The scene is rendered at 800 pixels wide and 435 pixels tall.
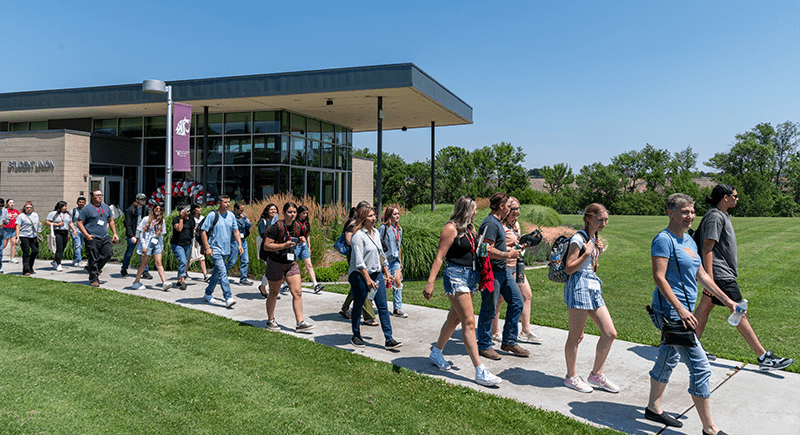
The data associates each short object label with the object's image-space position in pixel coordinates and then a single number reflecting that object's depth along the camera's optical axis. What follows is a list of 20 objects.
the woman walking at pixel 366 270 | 6.18
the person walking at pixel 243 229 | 10.62
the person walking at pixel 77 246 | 12.47
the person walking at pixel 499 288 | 5.56
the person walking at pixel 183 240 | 10.00
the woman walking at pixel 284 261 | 6.80
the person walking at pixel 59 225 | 12.05
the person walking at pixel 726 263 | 5.42
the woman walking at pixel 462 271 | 5.13
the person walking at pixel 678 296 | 3.92
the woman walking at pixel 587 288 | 4.78
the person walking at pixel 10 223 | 12.44
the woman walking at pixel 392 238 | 7.73
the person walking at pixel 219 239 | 8.59
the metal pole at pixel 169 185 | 15.06
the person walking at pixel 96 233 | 9.98
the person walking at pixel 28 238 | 11.29
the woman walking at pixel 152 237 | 9.84
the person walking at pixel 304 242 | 7.50
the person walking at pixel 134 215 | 12.44
